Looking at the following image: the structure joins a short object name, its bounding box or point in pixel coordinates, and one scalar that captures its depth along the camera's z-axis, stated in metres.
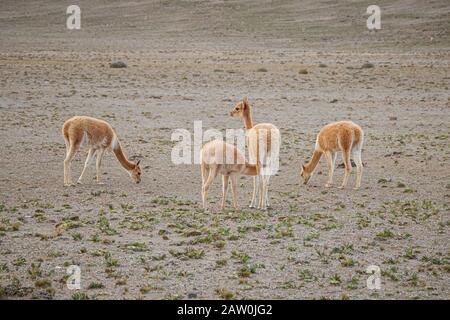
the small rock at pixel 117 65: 38.12
